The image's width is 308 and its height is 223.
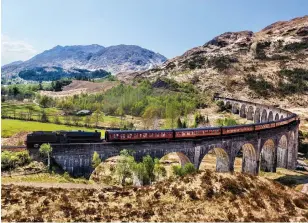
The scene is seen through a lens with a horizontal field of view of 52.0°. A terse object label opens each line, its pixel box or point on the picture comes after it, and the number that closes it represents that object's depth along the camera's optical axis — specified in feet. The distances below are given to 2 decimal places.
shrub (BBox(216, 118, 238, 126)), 255.52
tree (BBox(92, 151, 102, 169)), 110.33
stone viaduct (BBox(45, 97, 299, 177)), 109.29
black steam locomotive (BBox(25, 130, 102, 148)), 106.93
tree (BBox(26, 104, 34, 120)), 292.57
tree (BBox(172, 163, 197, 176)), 113.87
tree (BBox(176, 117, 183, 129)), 262.47
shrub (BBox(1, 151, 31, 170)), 99.19
